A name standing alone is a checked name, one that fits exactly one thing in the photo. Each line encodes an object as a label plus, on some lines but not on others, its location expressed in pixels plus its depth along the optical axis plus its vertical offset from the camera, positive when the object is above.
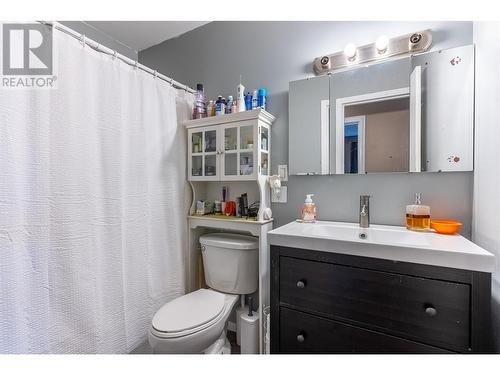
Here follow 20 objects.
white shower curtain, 0.89 -0.11
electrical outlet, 1.57 -0.08
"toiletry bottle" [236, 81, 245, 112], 1.54 +0.58
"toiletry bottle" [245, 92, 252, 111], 1.55 +0.56
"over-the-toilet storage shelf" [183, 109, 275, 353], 1.45 +0.13
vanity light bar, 1.20 +0.74
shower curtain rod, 1.00 +0.69
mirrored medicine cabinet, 1.15 +0.38
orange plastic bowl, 1.08 -0.20
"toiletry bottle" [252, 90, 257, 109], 1.54 +0.56
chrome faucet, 1.26 -0.15
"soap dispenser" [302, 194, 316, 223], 1.41 -0.17
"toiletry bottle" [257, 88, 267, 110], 1.54 +0.58
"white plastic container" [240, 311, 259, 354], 1.45 -0.95
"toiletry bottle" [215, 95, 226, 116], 1.60 +0.54
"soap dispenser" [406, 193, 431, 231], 1.15 -0.16
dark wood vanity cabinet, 0.80 -0.48
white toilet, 1.12 -0.69
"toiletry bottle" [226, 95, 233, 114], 1.59 +0.55
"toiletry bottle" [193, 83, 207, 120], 1.70 +0.59
